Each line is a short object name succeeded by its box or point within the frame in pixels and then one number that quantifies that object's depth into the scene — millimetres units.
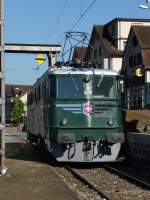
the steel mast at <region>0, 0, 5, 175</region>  14016
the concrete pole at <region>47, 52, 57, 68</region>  26473
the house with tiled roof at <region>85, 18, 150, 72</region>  74500
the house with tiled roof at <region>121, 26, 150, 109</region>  58991
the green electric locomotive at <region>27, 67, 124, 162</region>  16906
